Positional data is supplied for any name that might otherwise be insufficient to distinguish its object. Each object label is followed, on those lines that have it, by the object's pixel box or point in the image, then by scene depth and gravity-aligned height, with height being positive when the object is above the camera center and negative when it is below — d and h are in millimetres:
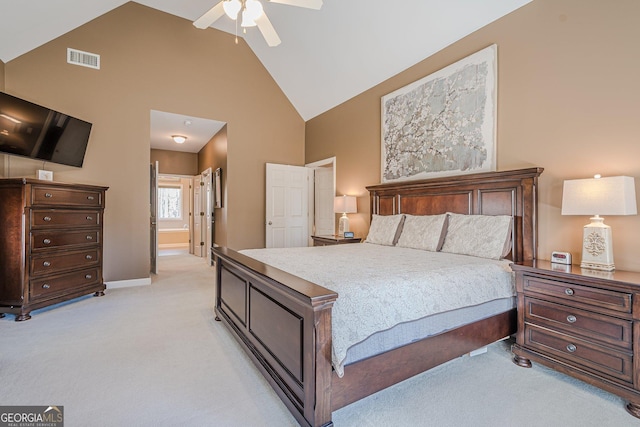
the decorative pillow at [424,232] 3089 -224
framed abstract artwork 3092 +1078
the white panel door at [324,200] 5941 +240
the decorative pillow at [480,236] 2639 -228
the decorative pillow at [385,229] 3627 -226
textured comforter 1554 -453
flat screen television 3244 +961
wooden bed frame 1452 -746
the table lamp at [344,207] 4789 +74
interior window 9711 +310
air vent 4207 +2216
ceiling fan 2498 +1786
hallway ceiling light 6318 +1587
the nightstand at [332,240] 4512 -447
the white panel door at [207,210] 6527 +19
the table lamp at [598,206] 1997 +45
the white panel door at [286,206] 5844 +109
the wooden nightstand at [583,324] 1744 -744
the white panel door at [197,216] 7512 -119
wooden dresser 3137 -369
